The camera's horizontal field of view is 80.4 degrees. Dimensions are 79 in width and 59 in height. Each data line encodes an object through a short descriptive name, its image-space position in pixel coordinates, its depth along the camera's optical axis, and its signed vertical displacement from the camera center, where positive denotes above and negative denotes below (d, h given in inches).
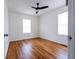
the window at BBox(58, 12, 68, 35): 123.9 +15.5
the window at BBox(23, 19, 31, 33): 190.6 +11.7
